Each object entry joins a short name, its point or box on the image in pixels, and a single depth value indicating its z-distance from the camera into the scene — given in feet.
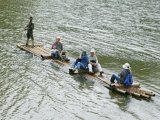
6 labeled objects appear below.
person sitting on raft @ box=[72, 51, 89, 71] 105.60
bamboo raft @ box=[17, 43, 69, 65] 117.22
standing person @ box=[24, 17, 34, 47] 127.85
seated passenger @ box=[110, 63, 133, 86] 93.38
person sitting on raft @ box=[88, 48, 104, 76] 104.52
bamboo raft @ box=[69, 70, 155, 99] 90.22
